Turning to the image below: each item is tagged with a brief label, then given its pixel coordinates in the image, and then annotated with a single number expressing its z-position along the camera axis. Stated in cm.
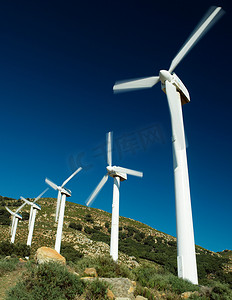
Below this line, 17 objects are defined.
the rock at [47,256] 1391
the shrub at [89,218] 8262
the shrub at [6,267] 1501
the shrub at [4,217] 6419
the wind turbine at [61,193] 3516
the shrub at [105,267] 1409
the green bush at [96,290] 1000
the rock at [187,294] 1048
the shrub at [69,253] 3799
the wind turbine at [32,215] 3922
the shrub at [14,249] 3142
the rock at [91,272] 1330
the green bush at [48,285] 956
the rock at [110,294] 1010
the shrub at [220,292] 1034
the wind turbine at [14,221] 4244
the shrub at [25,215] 7304
